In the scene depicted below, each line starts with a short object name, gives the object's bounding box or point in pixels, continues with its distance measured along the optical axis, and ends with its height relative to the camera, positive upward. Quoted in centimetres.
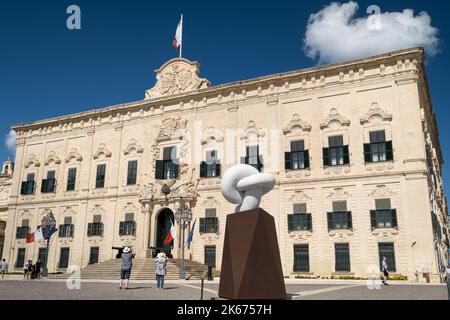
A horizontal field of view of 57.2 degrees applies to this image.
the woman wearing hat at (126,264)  1388 -63
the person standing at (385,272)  1863 -116
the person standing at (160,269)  1432 -80
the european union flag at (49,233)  2591 +72
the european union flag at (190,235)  2486 +61
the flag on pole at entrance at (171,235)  2422 +61
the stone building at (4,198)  3675 +404
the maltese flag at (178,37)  3036 +1505
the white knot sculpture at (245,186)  1053 +154
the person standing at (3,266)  2606 -136
